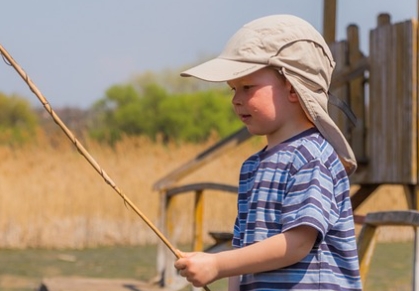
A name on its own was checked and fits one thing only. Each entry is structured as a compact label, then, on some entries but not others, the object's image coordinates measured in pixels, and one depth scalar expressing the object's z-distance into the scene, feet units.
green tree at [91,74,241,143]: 246.38
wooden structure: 40.21
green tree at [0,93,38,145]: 271.37
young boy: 13.47
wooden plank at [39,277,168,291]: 39.42
